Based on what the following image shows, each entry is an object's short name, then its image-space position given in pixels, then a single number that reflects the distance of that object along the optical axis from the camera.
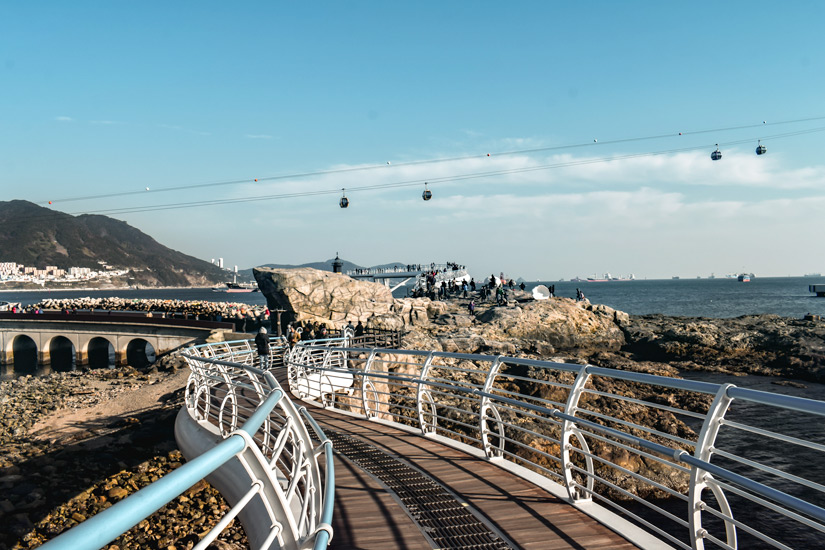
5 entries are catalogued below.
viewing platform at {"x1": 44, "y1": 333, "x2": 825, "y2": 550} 3.40
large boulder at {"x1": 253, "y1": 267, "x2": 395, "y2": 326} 41.31
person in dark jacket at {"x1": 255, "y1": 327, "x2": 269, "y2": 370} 16.98
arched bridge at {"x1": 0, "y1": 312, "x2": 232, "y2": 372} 40.94
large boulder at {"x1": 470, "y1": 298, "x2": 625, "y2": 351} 40.22
